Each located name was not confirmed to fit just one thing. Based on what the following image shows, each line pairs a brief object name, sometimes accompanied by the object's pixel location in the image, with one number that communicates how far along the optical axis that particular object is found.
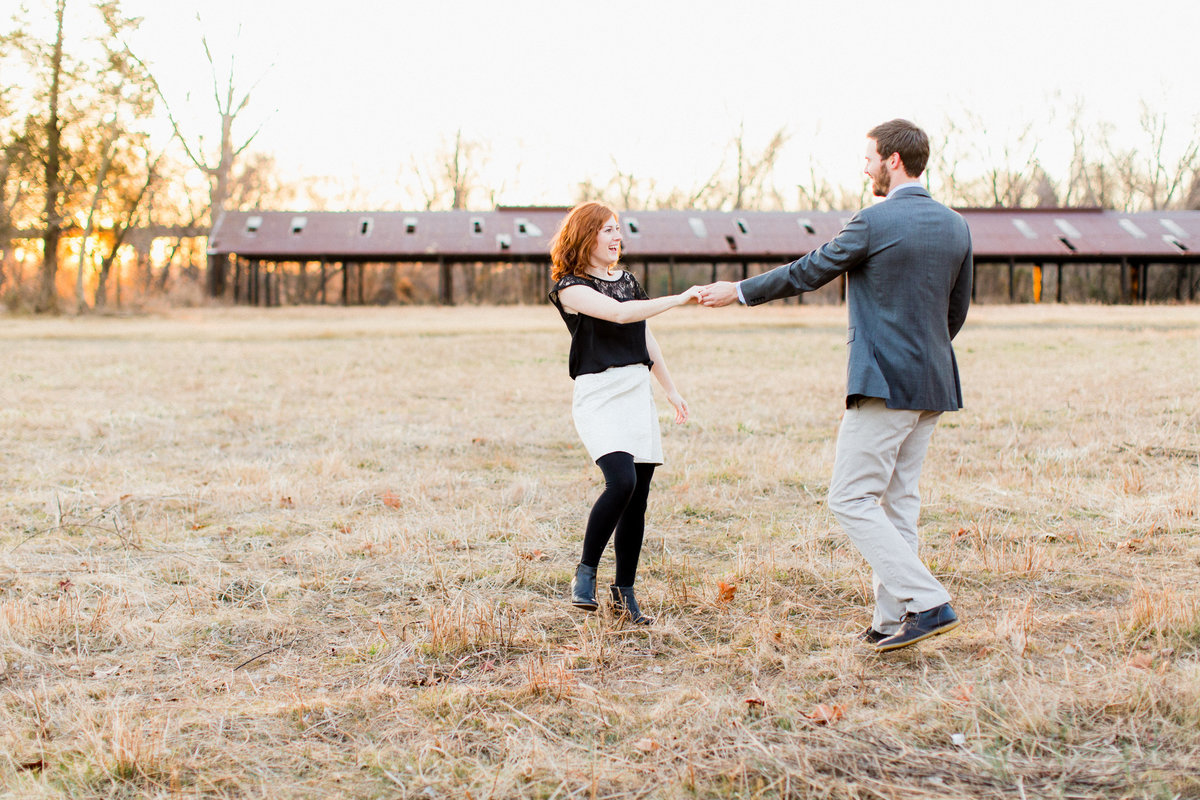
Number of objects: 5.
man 3.21
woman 3.63
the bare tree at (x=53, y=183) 32.28
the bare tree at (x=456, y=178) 56.06
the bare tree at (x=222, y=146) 38.97
